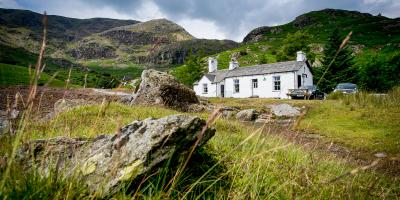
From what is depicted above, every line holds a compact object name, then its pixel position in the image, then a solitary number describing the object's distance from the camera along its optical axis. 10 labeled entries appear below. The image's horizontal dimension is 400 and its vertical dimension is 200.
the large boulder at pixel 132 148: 3.44
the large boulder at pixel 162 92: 17.97
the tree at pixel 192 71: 70.19
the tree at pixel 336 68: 51.92
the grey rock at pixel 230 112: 22.54
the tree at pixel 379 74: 49.07
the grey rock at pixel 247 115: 21.83
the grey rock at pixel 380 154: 11.77
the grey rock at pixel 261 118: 20.95
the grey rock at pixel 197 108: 18.66
